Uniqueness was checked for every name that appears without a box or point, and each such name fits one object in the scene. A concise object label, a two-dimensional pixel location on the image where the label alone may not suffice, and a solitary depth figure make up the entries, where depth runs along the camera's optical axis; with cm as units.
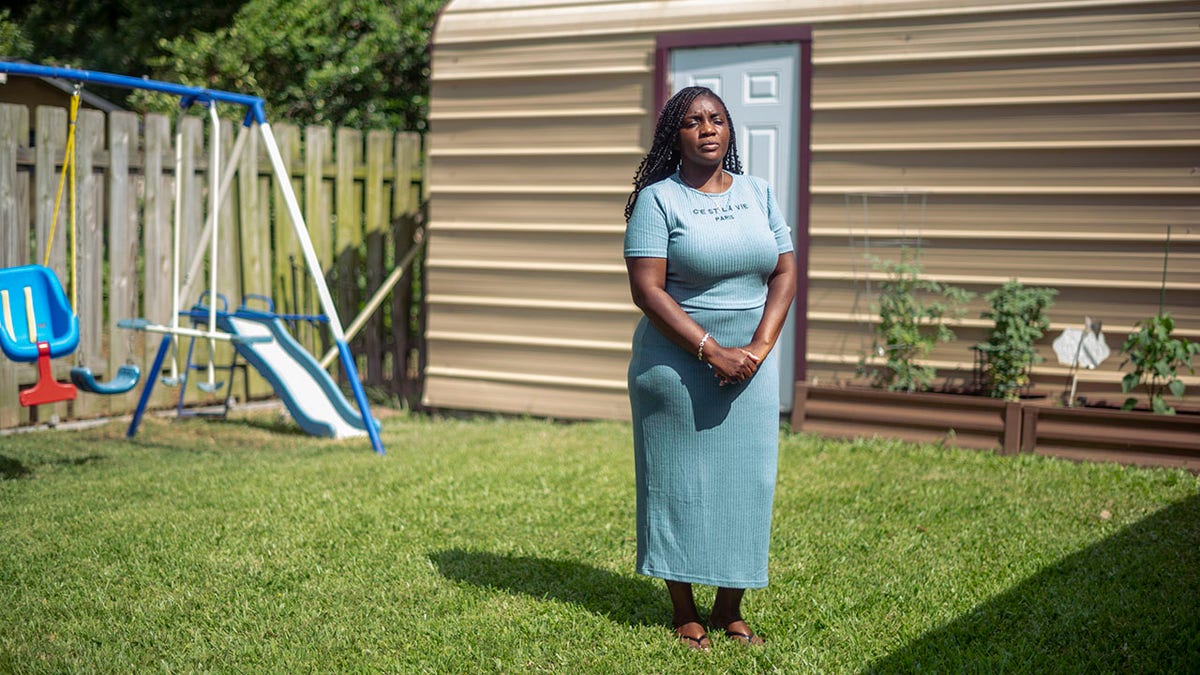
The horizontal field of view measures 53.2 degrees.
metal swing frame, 636
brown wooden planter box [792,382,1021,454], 646
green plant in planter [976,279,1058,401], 646
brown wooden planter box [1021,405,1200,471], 603
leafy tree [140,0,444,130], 1168
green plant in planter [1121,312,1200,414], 610
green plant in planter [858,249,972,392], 680
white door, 727
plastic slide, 707
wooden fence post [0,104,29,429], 682
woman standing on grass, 359
